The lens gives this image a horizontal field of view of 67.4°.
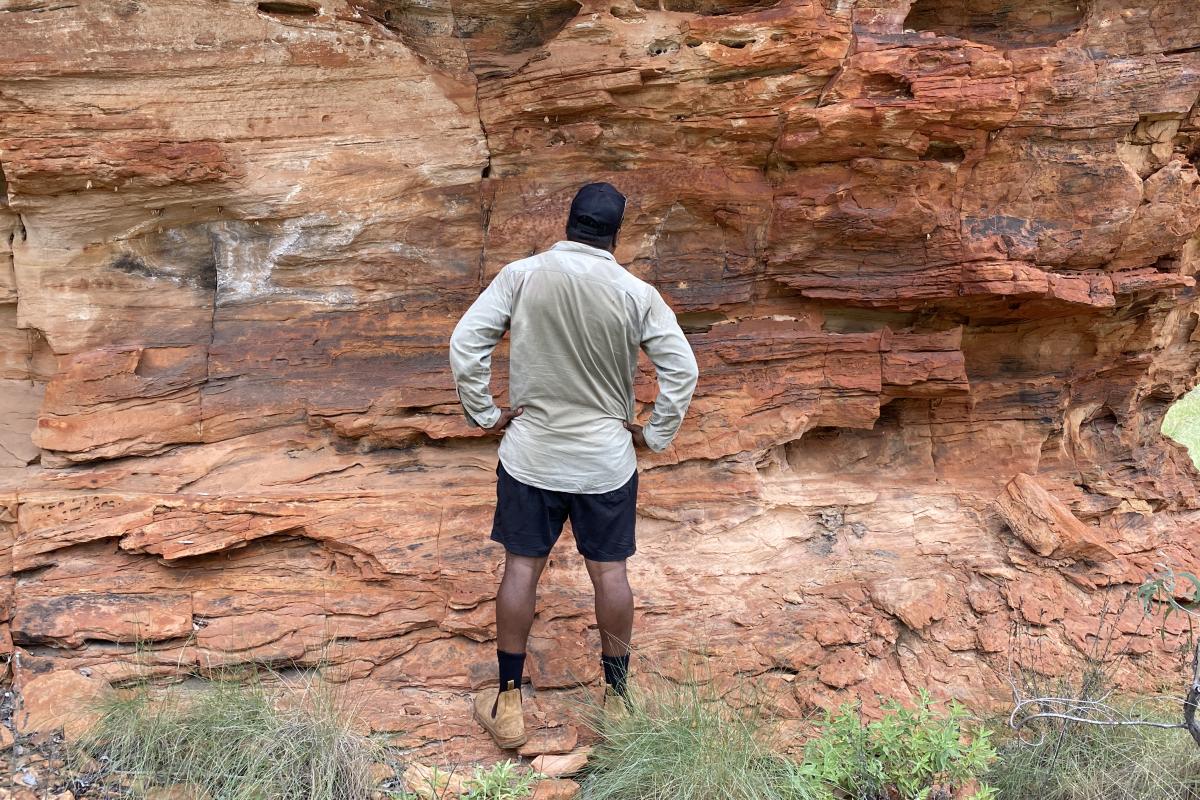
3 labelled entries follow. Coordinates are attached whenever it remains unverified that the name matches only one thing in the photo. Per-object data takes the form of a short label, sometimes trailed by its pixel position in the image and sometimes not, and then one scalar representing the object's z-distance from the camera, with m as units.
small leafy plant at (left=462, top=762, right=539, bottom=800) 3.24
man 3.37
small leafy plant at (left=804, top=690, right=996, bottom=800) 3.36
